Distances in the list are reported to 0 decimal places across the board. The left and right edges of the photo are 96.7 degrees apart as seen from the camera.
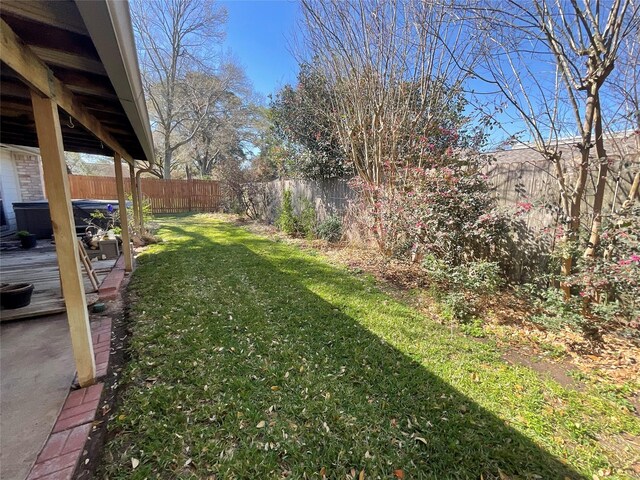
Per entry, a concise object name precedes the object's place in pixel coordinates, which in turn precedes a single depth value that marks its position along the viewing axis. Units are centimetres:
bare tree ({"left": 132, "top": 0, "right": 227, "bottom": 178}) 1530
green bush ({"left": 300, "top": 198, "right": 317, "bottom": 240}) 773
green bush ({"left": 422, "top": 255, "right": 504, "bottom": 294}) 328
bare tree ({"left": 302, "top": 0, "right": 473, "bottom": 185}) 462
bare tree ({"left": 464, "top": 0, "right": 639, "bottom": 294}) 263
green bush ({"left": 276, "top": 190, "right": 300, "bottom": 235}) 845
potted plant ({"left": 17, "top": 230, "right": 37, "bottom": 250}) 582
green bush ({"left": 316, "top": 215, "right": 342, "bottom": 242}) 700
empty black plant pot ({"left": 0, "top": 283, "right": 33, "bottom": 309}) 308
